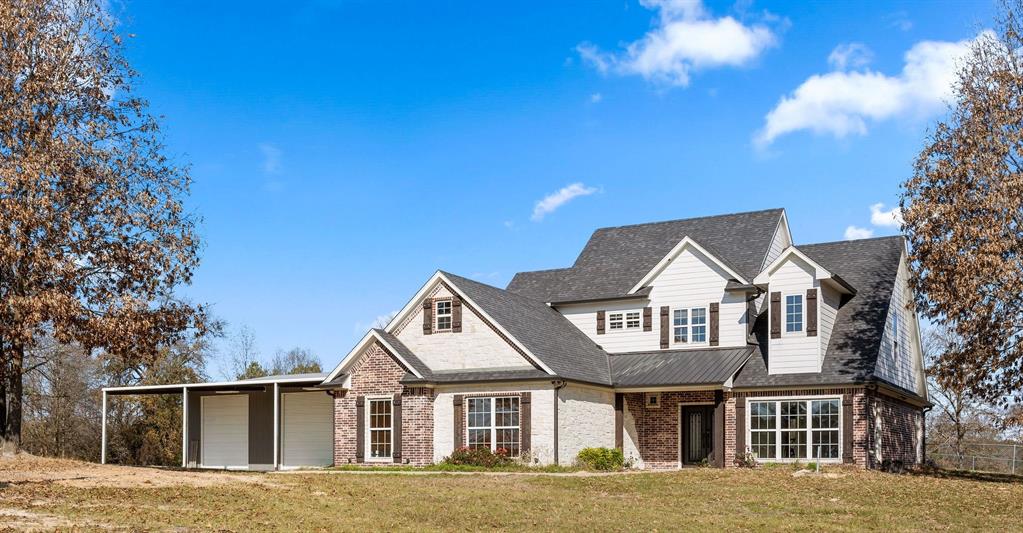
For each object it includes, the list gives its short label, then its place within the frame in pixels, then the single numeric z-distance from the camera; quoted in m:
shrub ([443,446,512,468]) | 28.23
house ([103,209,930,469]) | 29.08
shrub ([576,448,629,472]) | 28.94
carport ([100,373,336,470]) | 35.25
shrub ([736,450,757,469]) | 29.05
